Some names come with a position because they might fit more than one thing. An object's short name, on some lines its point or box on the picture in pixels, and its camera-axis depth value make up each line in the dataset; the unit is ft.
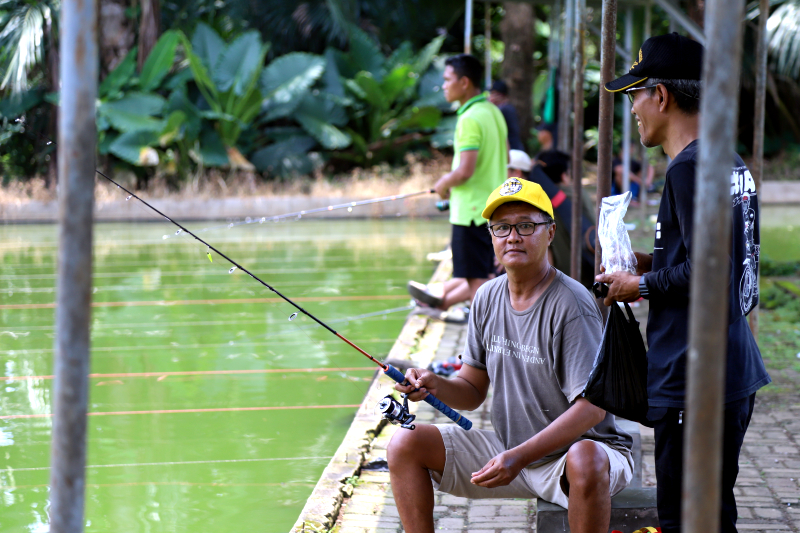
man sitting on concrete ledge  17.85
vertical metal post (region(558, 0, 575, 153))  49.01
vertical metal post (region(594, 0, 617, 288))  22.36
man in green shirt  38.40
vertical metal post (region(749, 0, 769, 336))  31.91
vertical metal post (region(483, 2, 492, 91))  108.99
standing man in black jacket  15.01
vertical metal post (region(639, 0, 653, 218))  74.63
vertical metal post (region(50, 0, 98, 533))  9.68
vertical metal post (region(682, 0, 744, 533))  9.18
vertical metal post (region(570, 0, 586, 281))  28.63
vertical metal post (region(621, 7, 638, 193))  74.33
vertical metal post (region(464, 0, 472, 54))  71.05
